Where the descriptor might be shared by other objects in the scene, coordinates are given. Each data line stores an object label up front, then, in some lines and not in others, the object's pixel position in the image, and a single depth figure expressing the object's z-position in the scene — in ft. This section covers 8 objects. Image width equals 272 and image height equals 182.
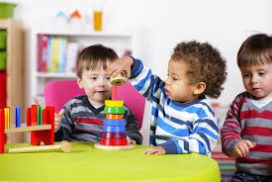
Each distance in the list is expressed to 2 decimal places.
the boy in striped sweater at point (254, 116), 5.86
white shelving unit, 11.99
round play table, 4.06
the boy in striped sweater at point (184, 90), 5.30
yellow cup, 12.22
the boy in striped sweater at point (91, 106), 6.25
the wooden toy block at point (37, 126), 5.00
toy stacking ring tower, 5.16
